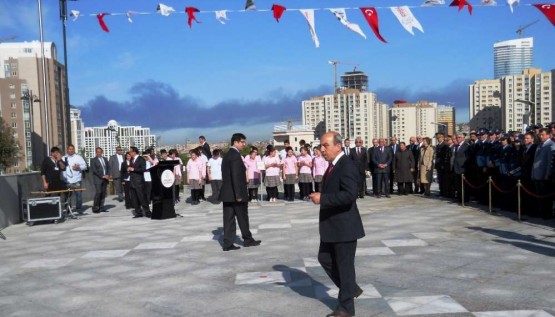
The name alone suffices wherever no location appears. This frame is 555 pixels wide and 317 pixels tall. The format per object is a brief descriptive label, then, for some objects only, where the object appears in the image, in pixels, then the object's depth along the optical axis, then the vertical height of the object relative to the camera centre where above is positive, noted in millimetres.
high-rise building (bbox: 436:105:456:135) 179500 +7734
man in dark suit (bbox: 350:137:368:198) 16641 -626
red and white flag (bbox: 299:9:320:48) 13516 +3182
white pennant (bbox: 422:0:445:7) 12469 +3298
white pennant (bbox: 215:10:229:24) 14216 +3588
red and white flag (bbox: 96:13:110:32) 14906 +3669
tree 76438 +12
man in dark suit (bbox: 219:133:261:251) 8750 -932
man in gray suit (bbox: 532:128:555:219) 10430 -783
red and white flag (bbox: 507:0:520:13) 12157 +3160
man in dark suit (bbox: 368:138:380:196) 17172 -1004
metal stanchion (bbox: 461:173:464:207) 13705 -1494
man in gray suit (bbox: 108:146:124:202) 18562 -771
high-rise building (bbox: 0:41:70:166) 118125 +18058
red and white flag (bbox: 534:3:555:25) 11820 +2860
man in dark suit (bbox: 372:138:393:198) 16922 -839
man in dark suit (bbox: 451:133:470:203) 14344 -753
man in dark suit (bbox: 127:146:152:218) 13797 -1112
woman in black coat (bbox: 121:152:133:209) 16375 -1048
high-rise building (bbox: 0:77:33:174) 113938 +8836
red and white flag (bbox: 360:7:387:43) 12992 +3073
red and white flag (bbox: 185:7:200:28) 14070 +3619
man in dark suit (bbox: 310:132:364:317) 4812 -771
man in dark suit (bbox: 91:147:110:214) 15758 -1011
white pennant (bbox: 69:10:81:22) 15172 +3970
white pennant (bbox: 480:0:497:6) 12289 +3199
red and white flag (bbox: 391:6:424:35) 12867 +3049
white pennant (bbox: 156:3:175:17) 14328 +3791
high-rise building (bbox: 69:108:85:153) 141375 +5025
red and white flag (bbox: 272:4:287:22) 13391 +3437
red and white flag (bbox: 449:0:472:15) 12117 +3156
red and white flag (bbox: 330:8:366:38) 13341 +3138
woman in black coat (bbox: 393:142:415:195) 17031 -928
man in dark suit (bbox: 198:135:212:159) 18891 -126
